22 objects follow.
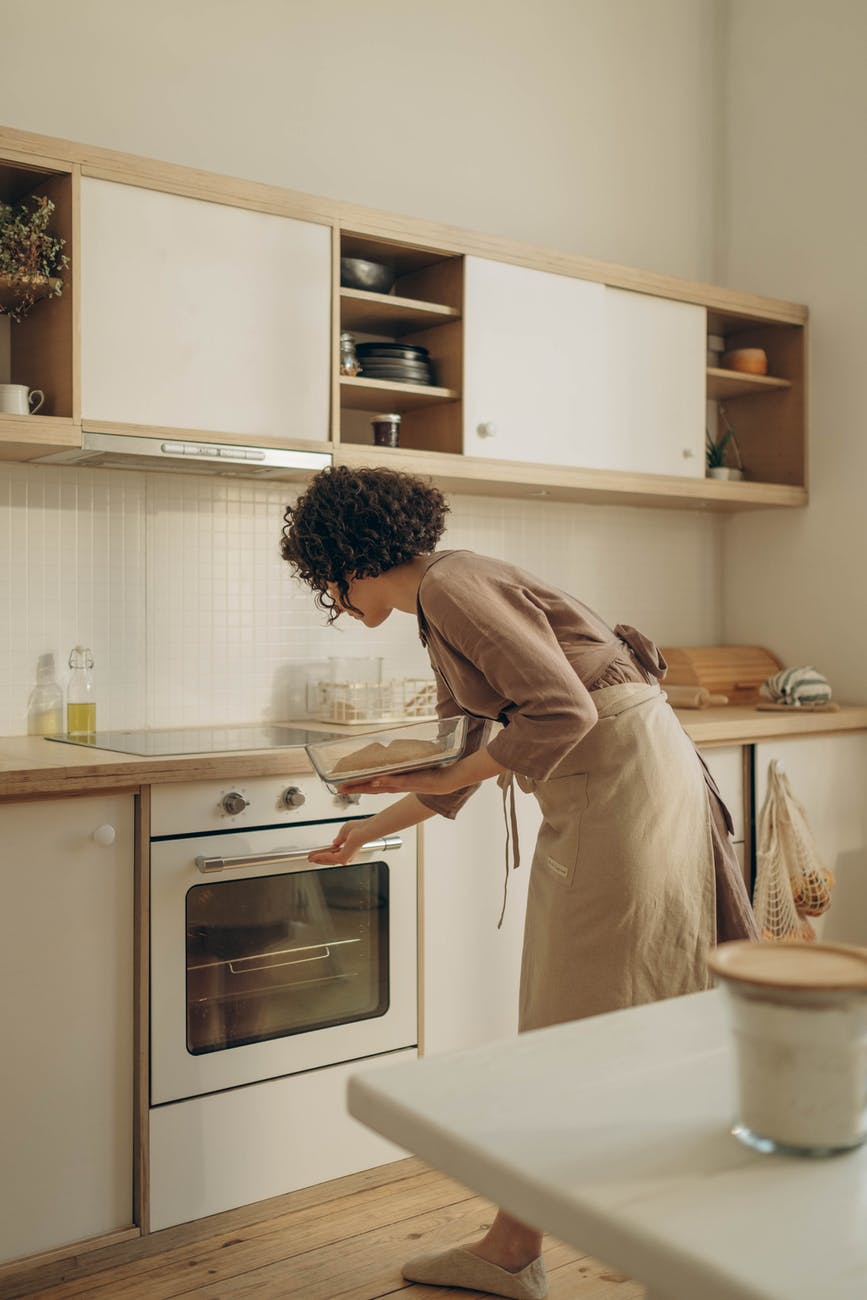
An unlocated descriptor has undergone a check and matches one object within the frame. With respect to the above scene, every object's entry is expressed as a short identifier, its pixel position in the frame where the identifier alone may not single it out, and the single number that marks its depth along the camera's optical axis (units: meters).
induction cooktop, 2.45
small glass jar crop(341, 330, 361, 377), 2.95
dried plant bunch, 2.39
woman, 1.85
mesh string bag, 3.13
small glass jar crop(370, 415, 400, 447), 2.96
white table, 0.61
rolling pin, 3.46
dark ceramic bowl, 2.93
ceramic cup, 2.44
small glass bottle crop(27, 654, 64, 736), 2.75
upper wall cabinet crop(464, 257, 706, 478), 3.05
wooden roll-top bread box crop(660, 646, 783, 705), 3.66
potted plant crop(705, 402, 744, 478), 3.72
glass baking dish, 1.75
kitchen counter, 2.10
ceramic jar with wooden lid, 0.71
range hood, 2.50
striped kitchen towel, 3.50
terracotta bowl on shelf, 3.79
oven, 2.27
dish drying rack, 3.01
